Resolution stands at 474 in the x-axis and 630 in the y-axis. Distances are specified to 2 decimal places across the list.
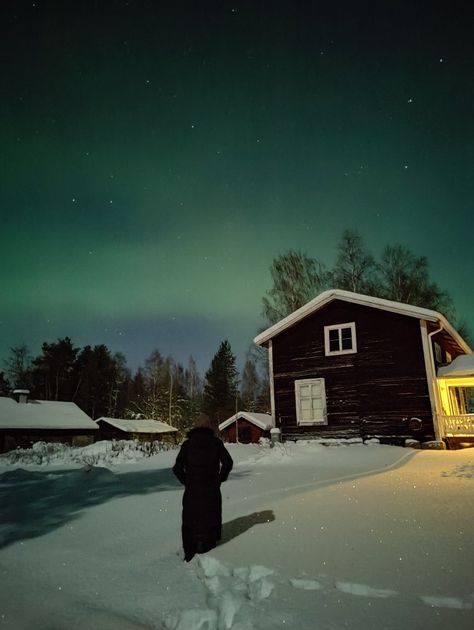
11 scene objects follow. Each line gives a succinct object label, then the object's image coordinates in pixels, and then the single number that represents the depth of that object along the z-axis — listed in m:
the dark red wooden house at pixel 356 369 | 15.44
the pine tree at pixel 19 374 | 52.94
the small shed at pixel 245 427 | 34.53
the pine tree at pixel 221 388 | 55.22
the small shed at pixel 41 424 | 25.67
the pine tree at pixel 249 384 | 61.97
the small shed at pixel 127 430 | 35.94
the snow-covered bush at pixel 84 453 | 14.90
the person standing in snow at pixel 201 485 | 4.58
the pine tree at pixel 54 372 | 50.88
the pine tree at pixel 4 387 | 52.38
